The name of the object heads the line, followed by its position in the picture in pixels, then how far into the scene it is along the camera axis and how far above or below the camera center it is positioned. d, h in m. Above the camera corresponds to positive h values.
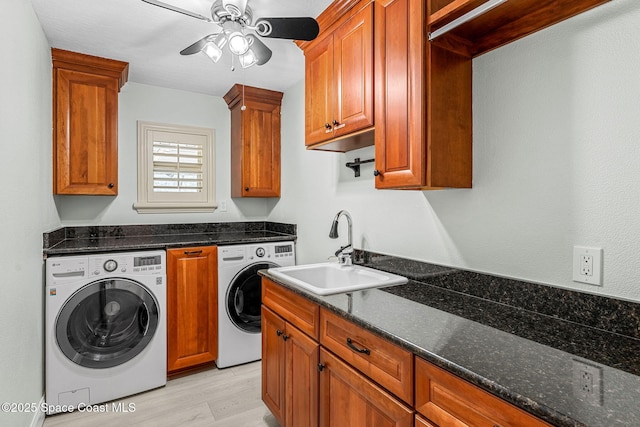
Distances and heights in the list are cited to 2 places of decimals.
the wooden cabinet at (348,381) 0.87 -0.58
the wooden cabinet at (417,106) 1.38 +0.46
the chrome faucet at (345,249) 2.04 -0.24
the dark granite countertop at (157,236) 2.32 -0.21
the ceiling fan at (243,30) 1.63 +0.93
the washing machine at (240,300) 2.76 -0.74
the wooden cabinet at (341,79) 1.68 +0.74
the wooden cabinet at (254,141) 3.25 +0.72
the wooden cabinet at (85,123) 2.48 +0.70
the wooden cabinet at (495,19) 1.16 +0.72
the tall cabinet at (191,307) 2.57 -0.75
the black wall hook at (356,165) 2.23 +0.32
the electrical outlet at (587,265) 1.12 -0.19
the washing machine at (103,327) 2.15 -0.78
